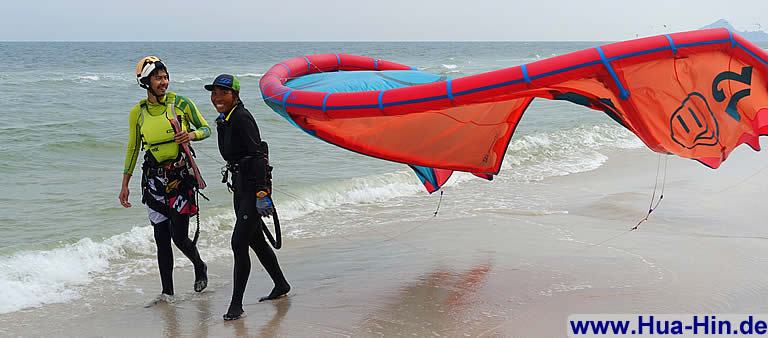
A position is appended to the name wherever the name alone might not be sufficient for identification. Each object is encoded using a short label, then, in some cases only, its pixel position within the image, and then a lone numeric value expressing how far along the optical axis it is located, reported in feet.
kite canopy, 14.94
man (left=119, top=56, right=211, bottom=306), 16.81
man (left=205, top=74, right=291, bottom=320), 15.98
